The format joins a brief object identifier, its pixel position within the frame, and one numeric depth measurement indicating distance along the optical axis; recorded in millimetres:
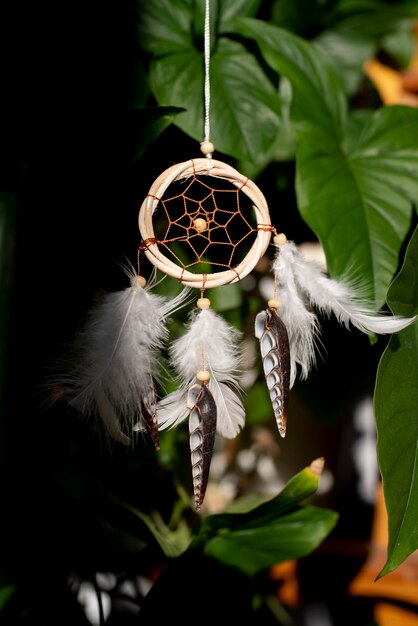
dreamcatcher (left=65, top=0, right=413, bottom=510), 682
